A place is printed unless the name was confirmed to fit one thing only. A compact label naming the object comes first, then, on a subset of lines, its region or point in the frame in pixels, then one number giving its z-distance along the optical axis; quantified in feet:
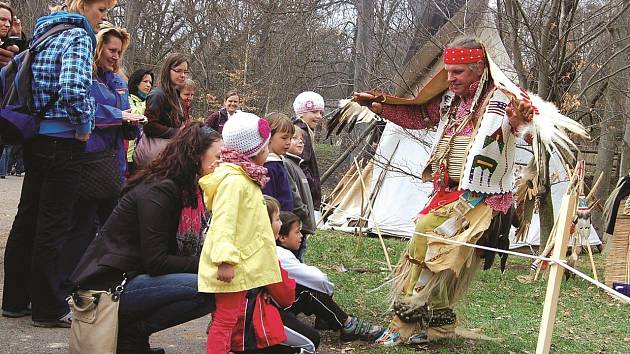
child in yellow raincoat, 11.31
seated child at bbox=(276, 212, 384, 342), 14.53
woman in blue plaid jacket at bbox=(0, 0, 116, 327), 13.58
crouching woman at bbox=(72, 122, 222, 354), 11.78
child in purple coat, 15.83
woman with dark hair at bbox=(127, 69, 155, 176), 21.71
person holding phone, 15.66
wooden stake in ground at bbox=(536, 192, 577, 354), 10.79
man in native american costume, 14.38
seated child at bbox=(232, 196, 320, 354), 12.44
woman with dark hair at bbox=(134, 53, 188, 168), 18.30
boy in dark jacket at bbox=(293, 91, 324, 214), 19.45
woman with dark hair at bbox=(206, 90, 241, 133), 25.63
